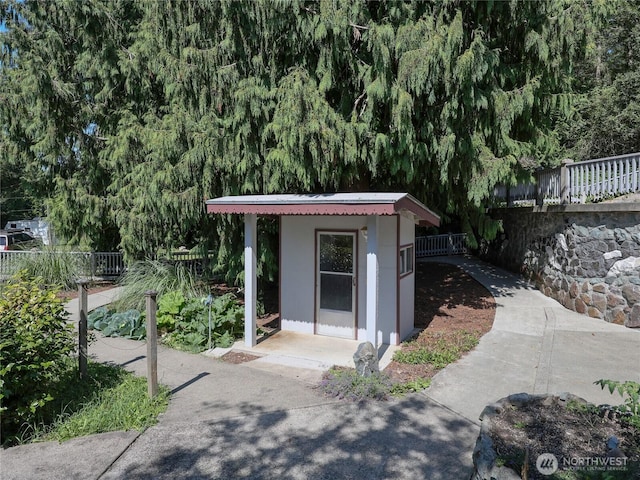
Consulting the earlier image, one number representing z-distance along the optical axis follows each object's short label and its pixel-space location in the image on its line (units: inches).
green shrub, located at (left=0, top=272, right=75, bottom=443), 145.6
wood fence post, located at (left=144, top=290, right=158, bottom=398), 179.5
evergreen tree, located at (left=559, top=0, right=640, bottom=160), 604.1
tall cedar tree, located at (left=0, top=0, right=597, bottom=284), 256.7
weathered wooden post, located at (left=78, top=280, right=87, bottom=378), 191.3
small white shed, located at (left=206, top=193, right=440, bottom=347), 254.8
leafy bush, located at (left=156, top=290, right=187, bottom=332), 281.1
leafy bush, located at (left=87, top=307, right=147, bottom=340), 282.4
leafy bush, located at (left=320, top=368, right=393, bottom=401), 184.4
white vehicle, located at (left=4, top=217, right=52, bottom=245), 1299.2
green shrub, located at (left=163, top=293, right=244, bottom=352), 263.0
